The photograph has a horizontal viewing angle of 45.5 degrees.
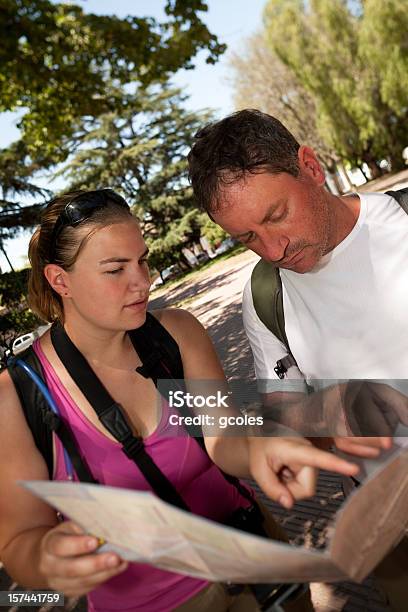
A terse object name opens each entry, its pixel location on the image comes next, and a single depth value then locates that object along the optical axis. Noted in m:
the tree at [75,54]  6.45
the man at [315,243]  1.53
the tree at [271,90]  27.17
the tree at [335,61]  23.05
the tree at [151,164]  27.89
